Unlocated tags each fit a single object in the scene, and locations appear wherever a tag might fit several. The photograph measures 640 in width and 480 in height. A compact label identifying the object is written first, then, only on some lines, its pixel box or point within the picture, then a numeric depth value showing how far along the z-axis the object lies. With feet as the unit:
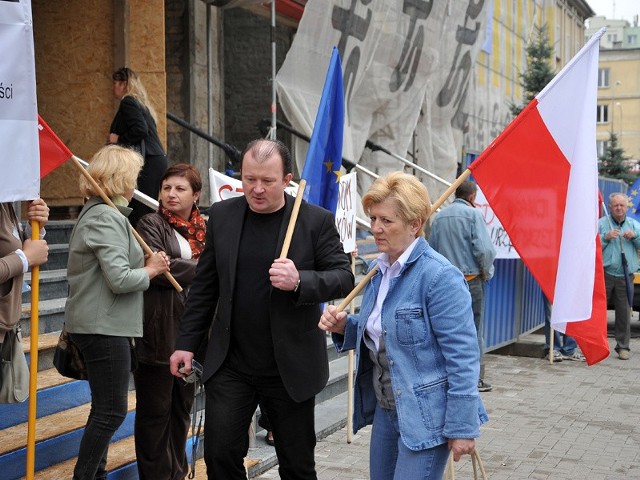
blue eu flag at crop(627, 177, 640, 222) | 54.39
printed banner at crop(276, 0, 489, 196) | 41.45
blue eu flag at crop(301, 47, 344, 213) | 17.62
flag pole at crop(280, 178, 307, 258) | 14.38
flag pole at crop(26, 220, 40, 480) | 15.53
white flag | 14.74
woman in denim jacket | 12.68
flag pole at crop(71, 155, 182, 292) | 16.52
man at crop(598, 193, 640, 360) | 42.06
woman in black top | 27.04
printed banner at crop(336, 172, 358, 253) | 23.99
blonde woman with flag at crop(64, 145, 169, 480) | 16.53
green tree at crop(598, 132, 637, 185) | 113.09
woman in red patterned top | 18.12
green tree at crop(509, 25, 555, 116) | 87.20
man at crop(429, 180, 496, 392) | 31.99
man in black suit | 14.55
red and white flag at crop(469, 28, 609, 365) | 16.75
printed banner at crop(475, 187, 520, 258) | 35.99
